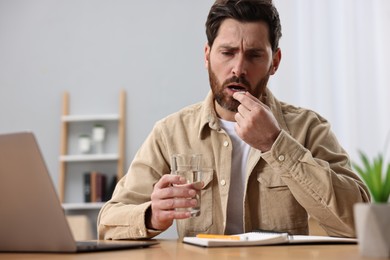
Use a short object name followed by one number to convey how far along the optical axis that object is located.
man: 1.60
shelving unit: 4.56
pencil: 1.26
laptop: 1.02
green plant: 0.77
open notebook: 1.19
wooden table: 0.99
